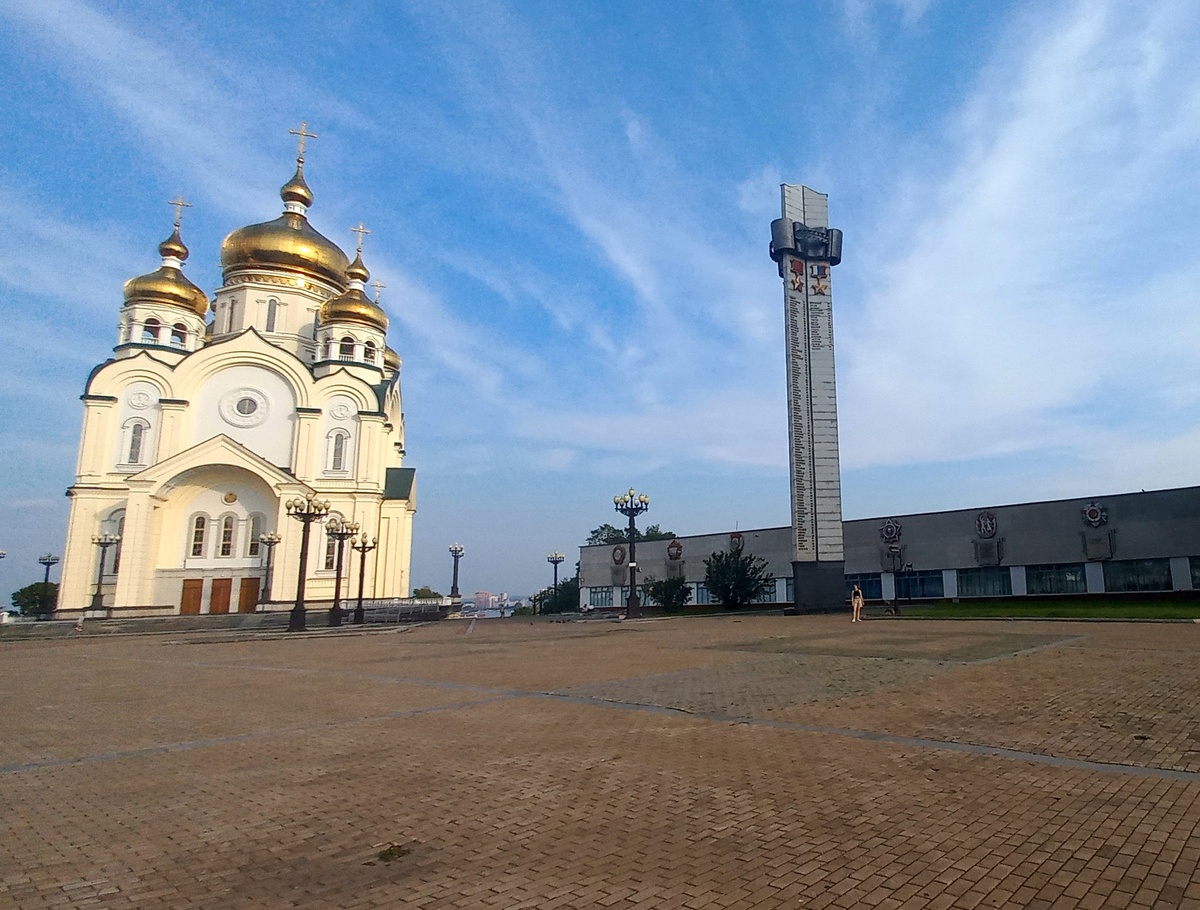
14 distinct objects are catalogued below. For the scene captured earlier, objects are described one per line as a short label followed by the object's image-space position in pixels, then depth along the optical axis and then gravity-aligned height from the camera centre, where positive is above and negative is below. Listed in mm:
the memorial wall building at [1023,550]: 34594 +2021
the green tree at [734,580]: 38750 +176
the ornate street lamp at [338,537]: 29875 +1710
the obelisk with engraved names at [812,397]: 32594 +8771
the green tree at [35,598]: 50175 -1845
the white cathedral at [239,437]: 37344 +7889
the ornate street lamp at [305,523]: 26562 +2006
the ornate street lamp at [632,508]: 33531 +3417
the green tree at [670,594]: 41875 -667
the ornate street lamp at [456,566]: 45938 +800
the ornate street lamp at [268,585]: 37531 -455
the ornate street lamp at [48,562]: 41406 +632
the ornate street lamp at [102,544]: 35750 +1476
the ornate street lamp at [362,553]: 32531 +1198
